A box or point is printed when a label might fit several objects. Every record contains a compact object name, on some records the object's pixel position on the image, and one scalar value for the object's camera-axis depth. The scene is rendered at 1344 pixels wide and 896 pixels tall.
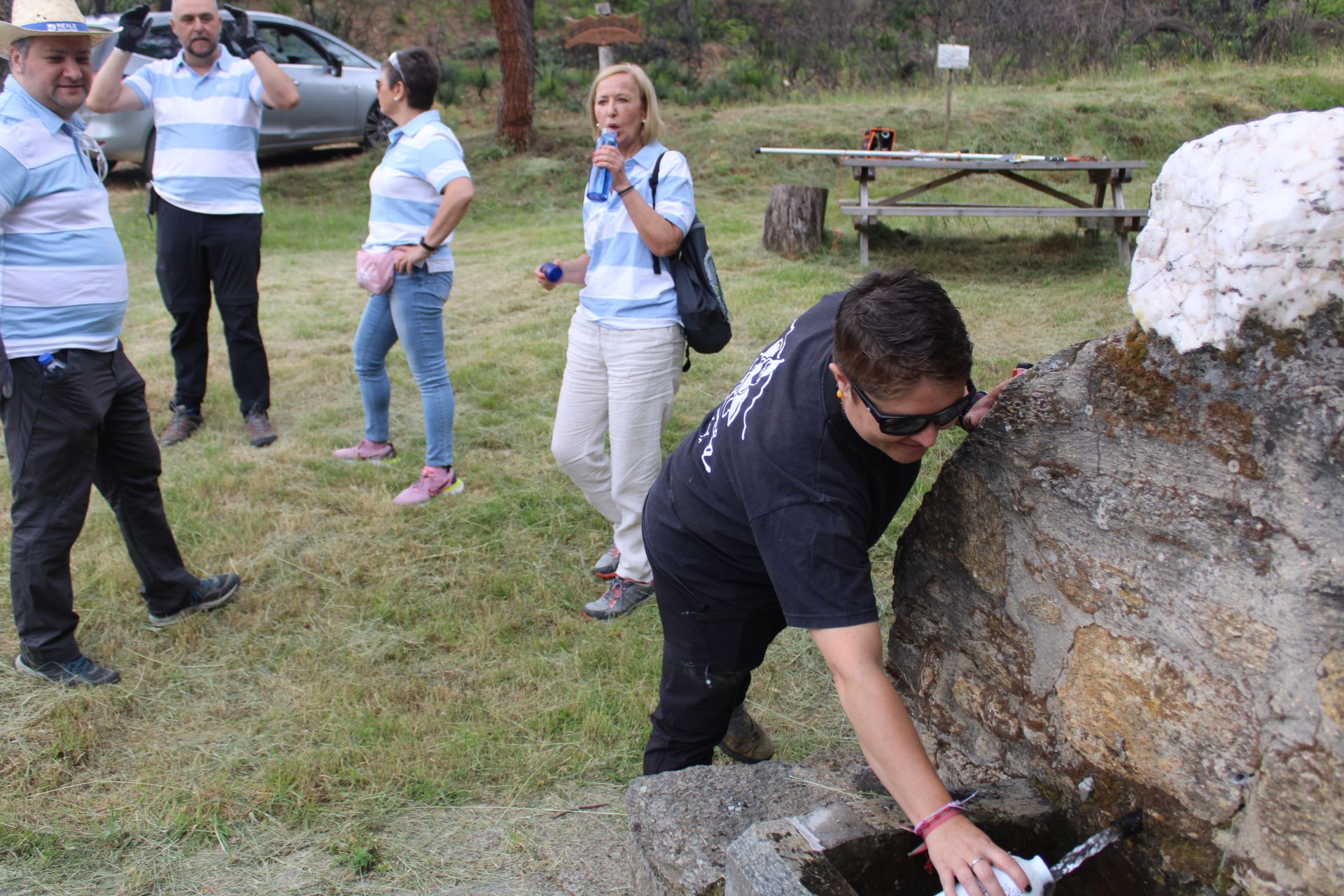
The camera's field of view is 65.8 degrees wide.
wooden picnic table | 7.94
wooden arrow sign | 9.16
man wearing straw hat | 2.96
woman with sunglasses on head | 3.99
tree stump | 8.26
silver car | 10.98
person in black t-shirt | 1.62
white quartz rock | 1.54
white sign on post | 9.50
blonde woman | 3.21
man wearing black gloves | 4.52
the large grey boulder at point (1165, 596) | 1.62
